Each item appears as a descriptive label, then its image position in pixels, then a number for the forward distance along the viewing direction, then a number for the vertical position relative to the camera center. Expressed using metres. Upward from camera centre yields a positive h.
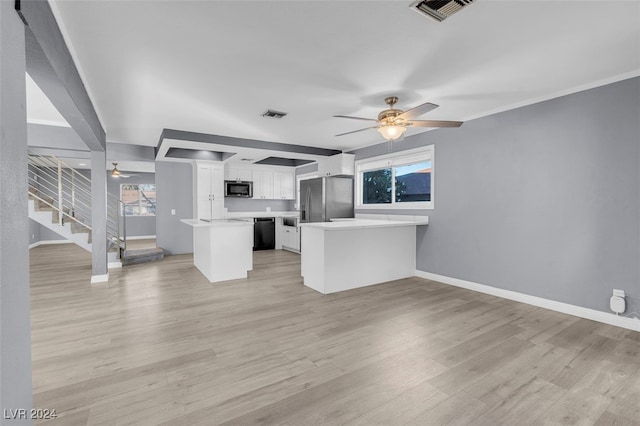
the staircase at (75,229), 5.04 -0.44
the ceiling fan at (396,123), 2.99 +0.89
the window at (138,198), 9.80 +0.26
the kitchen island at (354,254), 3.86 -0.69
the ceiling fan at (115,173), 7.55 +0.85
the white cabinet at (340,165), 6.05 +0.89
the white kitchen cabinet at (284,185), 8.14 +0.59
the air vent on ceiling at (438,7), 1.75 +1.24
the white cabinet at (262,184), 7.76 +0.59
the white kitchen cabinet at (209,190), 6.50 +0.36
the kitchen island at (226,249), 4.39 -0.68
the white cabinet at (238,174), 7.31 +0.83
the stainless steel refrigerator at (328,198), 5.91 +0.17
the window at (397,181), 4.77 +0.48
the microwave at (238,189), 7.18 +0.44
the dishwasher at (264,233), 7.42 -0.71
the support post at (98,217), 4.48 -0.18
